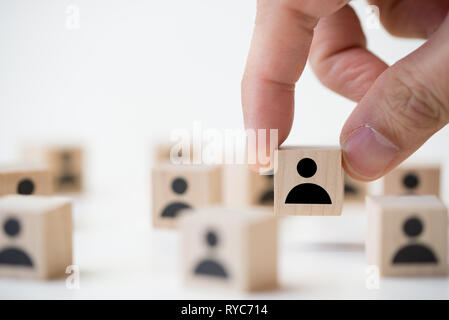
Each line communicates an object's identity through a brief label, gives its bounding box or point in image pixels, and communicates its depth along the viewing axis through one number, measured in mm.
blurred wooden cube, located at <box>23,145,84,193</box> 603
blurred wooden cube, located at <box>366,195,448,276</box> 409
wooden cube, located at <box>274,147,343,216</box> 342
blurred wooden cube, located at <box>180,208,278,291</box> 387
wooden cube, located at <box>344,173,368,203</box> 527
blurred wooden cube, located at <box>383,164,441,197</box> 482
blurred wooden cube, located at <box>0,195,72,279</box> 400
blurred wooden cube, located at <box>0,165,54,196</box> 449
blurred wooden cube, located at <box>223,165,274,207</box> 513
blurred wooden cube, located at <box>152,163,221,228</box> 466
